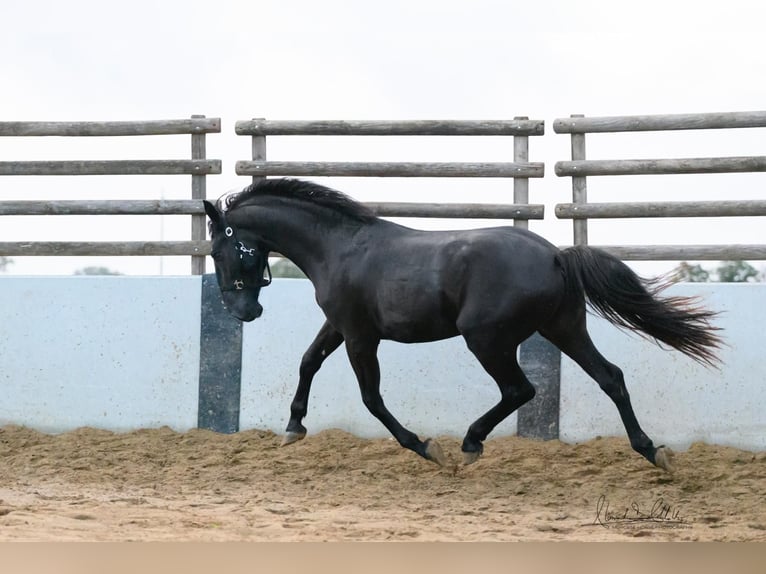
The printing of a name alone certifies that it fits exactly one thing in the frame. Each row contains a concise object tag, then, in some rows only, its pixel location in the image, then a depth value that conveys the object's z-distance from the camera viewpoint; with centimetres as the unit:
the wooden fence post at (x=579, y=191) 1641
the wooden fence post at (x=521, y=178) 1659
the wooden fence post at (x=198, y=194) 1725
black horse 1275
